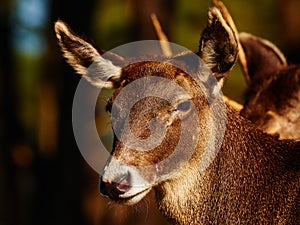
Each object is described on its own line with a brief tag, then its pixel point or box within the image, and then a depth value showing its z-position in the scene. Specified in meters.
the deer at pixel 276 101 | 13.29
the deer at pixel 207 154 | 10.22
